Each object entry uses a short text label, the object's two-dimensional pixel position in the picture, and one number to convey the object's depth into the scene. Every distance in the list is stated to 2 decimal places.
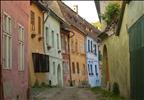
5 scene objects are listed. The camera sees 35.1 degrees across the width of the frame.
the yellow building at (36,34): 14.82
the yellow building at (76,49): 25.87
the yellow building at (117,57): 10.29
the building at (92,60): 31.72
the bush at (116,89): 12.60
